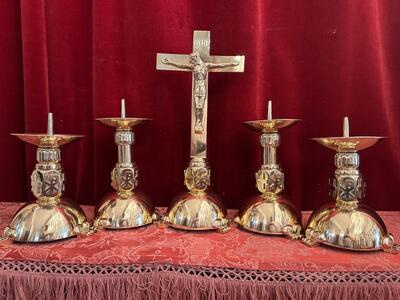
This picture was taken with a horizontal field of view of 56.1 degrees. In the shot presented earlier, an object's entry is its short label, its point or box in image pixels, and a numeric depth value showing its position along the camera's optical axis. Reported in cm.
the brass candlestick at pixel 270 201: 87
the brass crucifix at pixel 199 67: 95
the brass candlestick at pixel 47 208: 81
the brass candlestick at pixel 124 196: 90
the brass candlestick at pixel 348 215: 77
